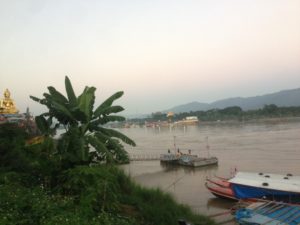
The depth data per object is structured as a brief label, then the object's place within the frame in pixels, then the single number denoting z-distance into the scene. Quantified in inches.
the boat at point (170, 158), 1080.8
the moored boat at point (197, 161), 992.4
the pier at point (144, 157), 1179.0
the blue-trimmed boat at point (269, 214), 381.2
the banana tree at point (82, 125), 298.4
